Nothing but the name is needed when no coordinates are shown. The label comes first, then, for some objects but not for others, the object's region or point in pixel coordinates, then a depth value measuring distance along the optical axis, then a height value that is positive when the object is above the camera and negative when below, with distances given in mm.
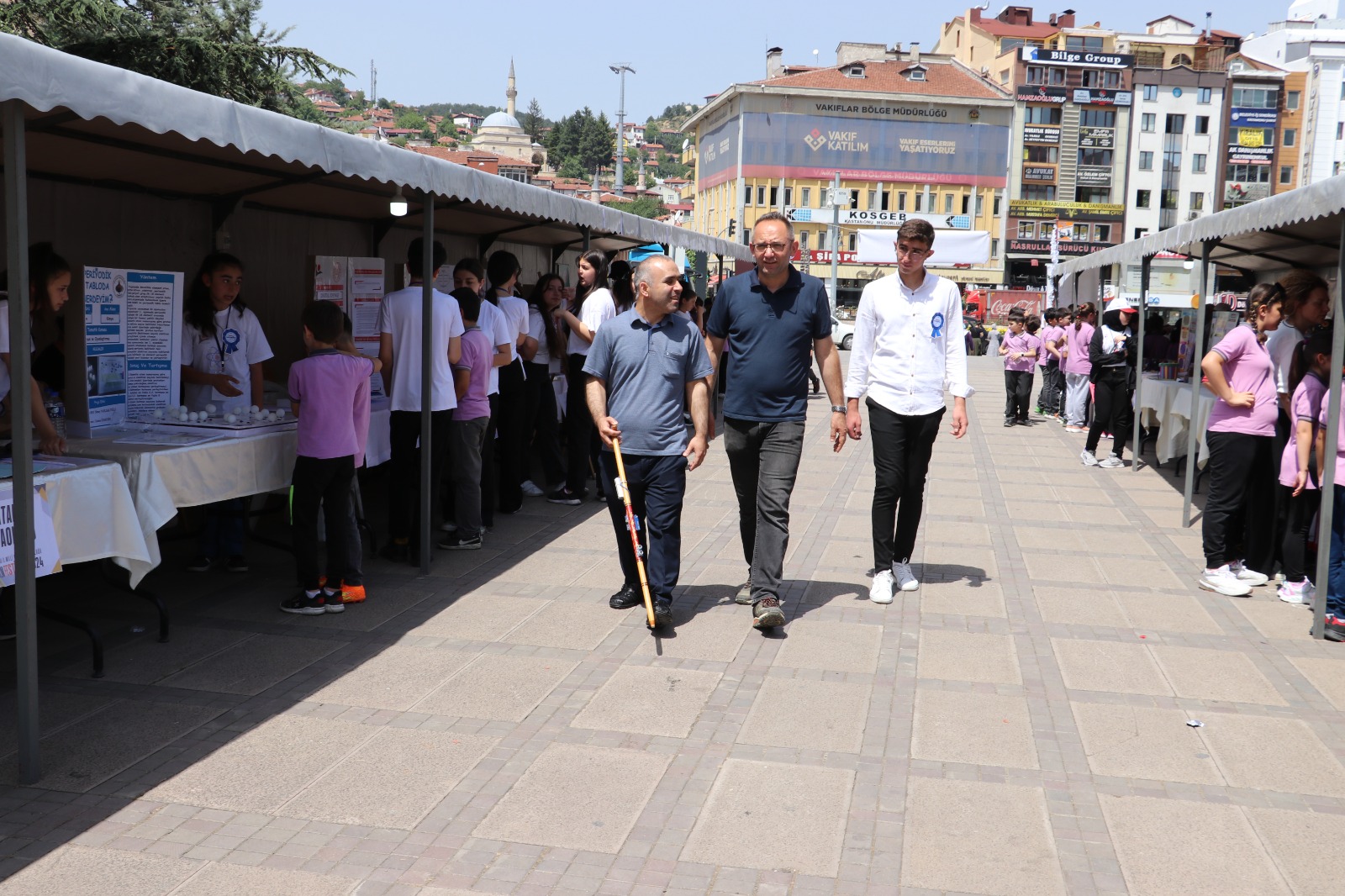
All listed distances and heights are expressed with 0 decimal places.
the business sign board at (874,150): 81875 +11488
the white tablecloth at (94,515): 4980 -908
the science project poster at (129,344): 6328 -258
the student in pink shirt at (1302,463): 6754 -657
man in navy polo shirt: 6215 -278
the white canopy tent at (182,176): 3971 +686
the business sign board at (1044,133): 82500 +13074
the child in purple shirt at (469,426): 7816 -736
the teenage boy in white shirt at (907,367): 6680 -212
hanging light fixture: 7341 +583
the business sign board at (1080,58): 81250 +17908
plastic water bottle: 5914 -575
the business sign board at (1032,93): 81875 +15562
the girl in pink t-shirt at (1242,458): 7363 -694
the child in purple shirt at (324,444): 6266 -708
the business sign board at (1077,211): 82188 +8001
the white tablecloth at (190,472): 5500 -822
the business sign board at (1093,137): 82188 +12919
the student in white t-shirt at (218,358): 7230 -347
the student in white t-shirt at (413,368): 7348 -359
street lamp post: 65894 +11198
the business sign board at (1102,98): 81562 +15435
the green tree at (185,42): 22000 +4716
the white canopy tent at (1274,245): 6340 +809
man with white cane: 6168 -453
